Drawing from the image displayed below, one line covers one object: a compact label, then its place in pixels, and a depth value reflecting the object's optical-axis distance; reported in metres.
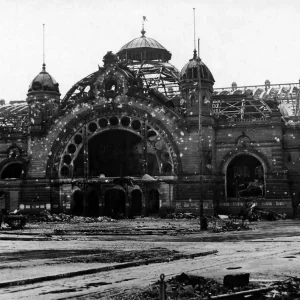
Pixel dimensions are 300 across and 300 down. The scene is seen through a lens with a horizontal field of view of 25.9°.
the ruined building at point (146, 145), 62.75
